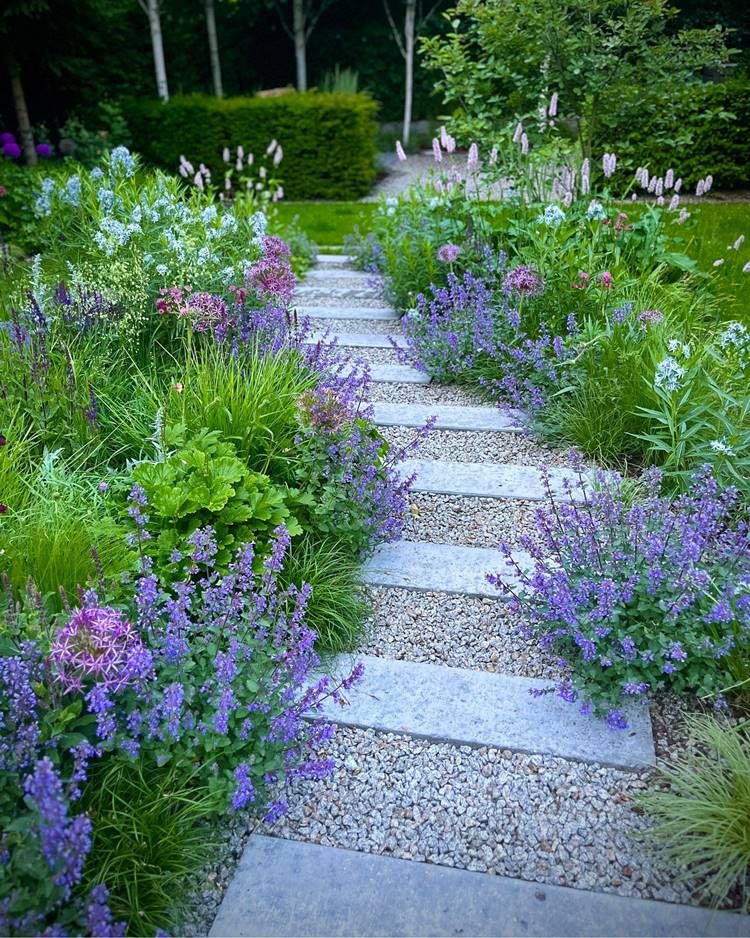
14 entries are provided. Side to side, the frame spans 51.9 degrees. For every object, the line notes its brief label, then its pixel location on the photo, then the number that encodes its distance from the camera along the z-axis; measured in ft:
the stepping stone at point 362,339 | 17.17
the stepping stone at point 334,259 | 24.63
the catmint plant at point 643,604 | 7.31
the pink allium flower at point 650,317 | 12.48
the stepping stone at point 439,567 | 9.40
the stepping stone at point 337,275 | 22.61
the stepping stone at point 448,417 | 13.30
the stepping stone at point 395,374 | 15.29
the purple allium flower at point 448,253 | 15.90
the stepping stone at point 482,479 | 11.27
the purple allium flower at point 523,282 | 13.66
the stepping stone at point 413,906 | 5.65
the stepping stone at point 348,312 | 19.08
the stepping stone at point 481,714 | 7.18
